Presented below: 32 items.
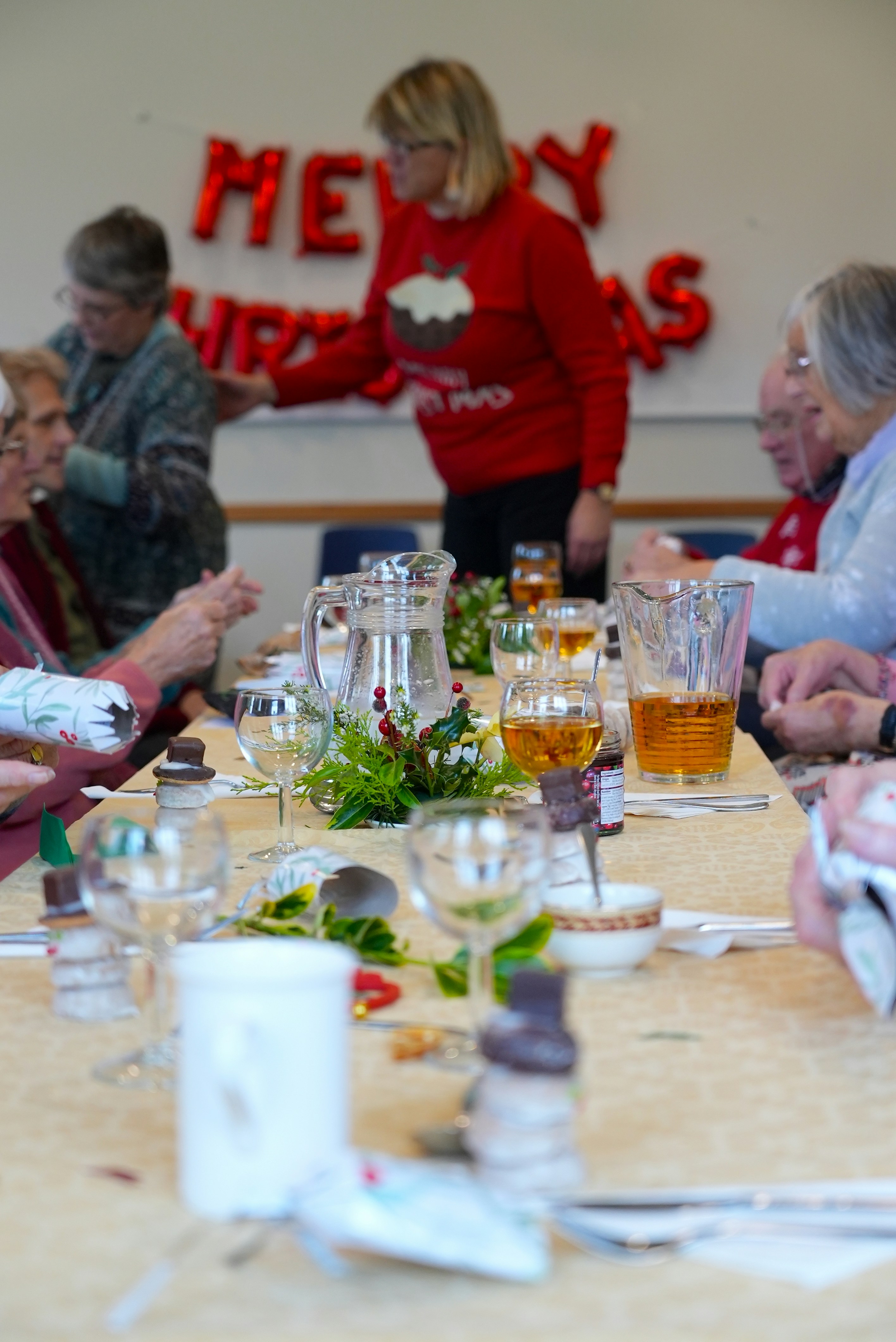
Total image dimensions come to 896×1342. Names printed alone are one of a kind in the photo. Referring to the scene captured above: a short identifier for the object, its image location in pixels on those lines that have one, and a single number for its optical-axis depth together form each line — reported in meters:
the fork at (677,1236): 2.03
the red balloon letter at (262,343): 7.93
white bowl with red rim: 2.57
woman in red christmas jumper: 5.38
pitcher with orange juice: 3.21
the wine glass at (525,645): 3.54
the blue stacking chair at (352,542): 7.47
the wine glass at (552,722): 2.93
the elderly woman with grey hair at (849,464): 3.80
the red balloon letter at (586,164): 7.77
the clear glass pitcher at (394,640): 3.03
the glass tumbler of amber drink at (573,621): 3.83
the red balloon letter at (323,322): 7.94
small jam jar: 2.92
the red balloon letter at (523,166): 7.77
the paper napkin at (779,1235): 2.01
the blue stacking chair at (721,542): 7.36
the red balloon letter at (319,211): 7.83
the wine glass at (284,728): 2.86
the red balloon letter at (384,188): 7.80
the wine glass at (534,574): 4.63
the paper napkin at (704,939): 2.62
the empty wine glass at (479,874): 2.42
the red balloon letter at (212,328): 7.92
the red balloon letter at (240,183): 7.86
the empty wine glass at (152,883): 2.43
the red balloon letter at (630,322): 7.78
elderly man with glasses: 4.84
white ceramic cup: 2.11
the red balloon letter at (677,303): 7.78
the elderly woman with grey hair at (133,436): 5.50
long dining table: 1.89
